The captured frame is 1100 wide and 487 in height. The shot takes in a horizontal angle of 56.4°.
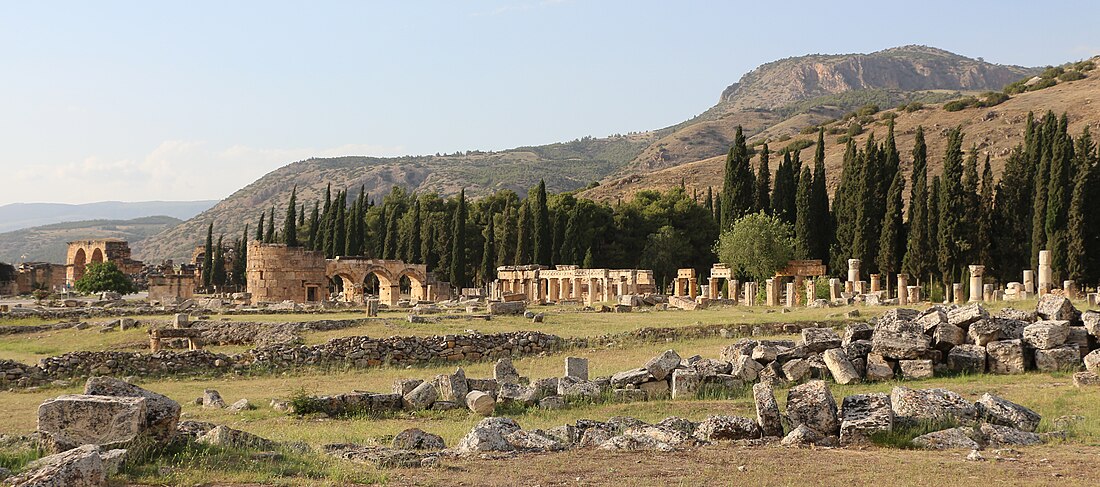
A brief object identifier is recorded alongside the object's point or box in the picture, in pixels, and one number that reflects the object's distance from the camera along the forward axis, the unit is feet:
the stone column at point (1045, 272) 116.31
